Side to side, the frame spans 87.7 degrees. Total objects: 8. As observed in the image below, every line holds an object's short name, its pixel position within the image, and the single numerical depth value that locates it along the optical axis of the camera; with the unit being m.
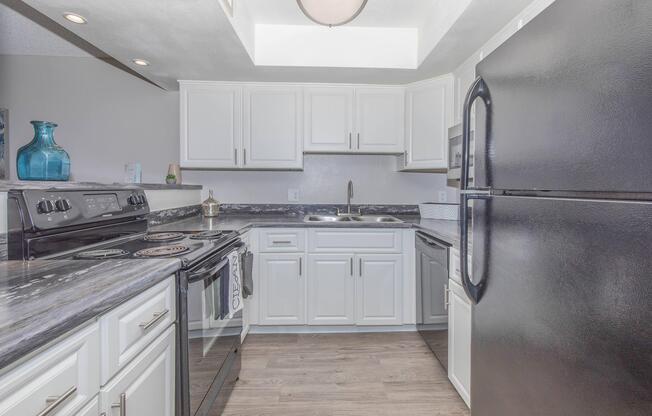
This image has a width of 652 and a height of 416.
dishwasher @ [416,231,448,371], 1.99
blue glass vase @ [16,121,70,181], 1.57
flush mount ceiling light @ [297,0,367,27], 1.32
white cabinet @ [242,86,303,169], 2.90
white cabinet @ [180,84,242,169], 2.87
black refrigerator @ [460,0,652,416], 0.51
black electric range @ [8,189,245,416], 1.21
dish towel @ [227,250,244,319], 1.71
